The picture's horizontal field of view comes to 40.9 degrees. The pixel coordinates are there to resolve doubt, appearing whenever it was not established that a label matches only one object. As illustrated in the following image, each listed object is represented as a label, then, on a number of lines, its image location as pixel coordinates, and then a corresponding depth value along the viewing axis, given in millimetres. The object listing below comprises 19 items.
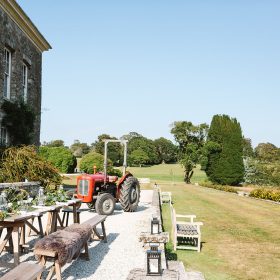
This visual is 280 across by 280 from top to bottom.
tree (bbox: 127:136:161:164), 87938
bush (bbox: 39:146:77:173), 38125
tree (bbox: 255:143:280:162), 68875
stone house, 13922
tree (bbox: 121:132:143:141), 104862
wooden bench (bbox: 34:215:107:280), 5043
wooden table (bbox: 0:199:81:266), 5675
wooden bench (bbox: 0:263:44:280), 3949
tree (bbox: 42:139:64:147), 97062
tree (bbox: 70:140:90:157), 97062
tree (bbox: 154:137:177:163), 93000
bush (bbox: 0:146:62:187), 12672
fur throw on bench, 5064
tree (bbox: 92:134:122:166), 69125
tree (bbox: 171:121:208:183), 46219
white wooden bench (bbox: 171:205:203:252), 8305
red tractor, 11742
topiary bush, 40812
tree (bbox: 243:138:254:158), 89512
